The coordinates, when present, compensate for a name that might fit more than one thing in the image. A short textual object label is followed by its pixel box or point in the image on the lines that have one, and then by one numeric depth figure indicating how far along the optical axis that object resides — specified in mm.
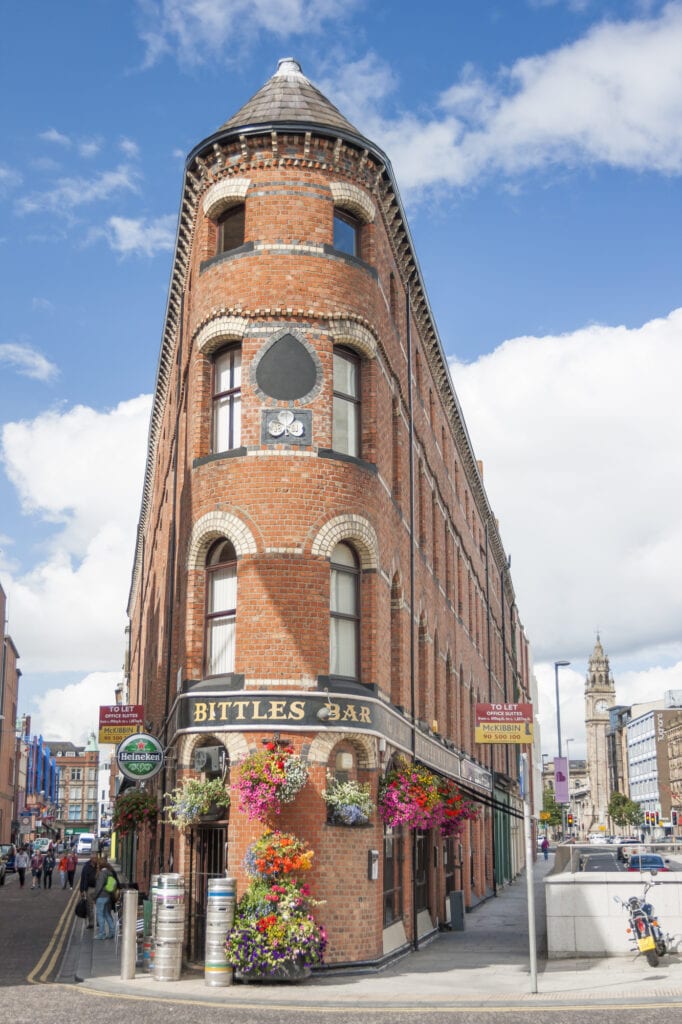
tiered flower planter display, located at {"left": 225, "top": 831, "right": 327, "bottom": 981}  16828
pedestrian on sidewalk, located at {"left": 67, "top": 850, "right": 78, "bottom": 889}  45938
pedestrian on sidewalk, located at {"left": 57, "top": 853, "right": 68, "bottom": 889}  45562
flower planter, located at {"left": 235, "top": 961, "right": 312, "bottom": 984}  16828
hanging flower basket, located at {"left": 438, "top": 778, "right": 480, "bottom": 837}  22266
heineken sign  20656
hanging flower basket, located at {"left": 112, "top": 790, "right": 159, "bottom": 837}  24172
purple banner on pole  49438
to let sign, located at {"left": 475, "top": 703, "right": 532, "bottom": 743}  23531
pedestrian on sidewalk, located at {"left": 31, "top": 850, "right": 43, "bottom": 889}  47844
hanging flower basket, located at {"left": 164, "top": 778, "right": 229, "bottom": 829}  18375
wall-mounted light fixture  18594
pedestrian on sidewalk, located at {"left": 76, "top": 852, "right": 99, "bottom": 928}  26766
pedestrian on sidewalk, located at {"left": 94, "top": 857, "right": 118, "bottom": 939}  24250
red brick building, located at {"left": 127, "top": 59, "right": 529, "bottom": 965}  18859
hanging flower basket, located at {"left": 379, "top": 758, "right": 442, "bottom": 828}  19875
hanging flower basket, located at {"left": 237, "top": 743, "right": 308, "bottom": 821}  17594
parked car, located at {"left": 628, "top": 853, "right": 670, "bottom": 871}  33812
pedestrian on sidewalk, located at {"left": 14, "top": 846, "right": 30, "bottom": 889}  50019
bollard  17500
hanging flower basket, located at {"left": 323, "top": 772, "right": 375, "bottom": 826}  18500
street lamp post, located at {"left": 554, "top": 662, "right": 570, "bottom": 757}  77806
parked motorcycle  18062
